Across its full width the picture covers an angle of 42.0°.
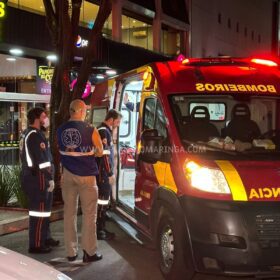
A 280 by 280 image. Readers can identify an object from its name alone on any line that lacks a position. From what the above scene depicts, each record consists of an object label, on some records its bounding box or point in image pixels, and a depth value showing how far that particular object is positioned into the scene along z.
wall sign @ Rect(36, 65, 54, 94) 12.33
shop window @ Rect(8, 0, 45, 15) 11.32
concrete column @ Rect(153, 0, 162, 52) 19.22
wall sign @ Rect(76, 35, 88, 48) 12.39
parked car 2.06
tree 6.78
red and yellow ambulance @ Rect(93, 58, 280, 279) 3.28
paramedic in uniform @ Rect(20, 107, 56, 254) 4.55
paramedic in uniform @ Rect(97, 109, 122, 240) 4.96
